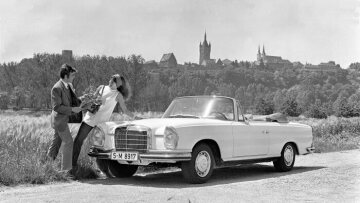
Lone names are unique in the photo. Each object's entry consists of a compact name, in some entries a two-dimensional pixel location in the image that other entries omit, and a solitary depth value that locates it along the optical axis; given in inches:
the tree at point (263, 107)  4392.7
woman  369.1
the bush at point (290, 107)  4298.7
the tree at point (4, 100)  2893.7
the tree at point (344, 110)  3462.1
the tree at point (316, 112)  3733.8
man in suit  347.3
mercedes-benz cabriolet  324.5
